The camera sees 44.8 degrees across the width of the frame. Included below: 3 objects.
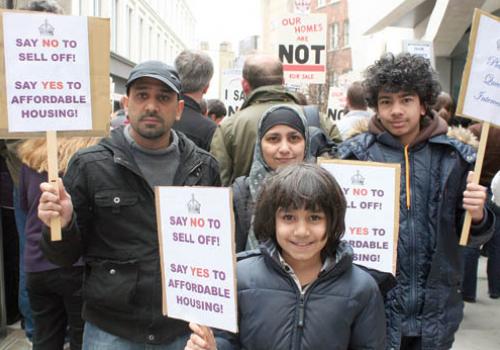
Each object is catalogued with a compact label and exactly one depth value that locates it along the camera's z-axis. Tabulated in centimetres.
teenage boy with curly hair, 284
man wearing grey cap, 264
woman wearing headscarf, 288
